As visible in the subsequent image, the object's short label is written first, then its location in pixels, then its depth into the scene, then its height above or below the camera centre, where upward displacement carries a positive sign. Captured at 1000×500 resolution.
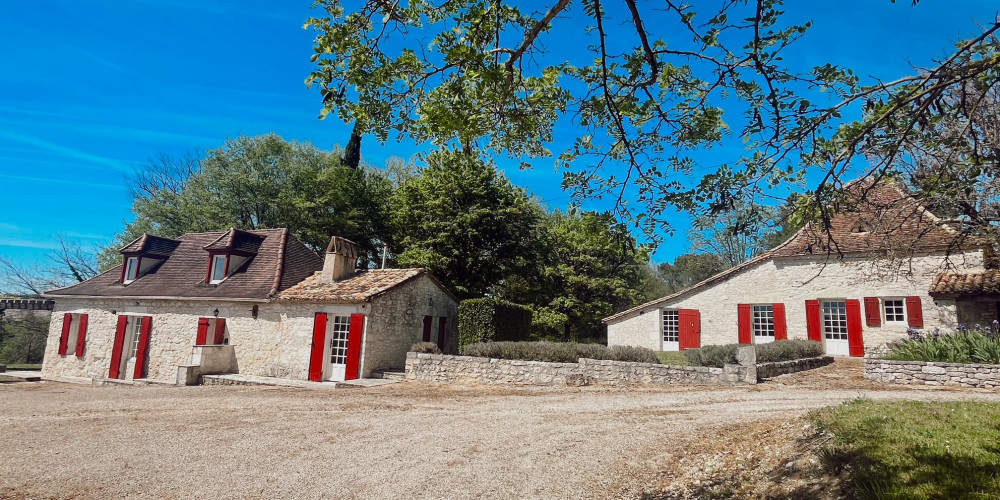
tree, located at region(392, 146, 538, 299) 20.48 +4.48
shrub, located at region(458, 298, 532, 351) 15.02 +0.31
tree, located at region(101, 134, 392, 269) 24.23 +6.25
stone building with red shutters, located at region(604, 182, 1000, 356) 14.54 +1.36
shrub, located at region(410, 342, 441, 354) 14.11 -0.52
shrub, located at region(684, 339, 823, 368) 11.65 -0.31
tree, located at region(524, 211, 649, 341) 23.28 +2.62
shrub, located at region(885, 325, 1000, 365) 9.92 -0.04
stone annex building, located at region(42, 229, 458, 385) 14.43 +0.33
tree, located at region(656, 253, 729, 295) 39.50 +5.89
